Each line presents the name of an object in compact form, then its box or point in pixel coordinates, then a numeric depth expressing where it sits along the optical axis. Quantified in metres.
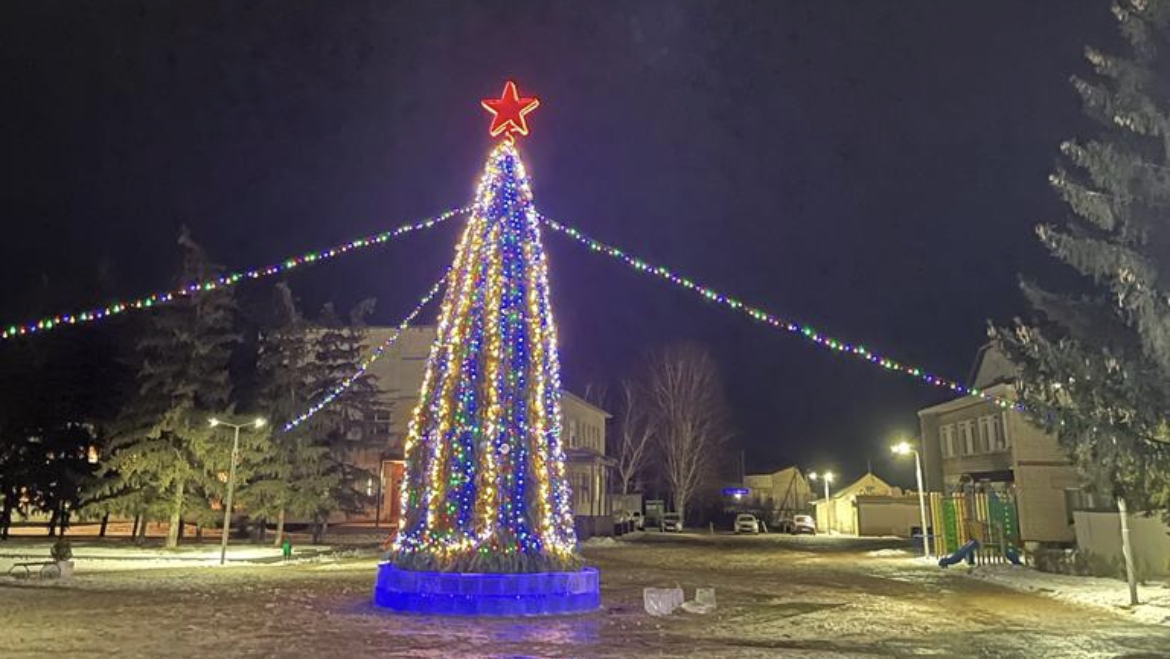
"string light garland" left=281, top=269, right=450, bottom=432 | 17.20
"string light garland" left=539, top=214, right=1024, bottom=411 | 16.91
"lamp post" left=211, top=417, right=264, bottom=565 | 24.08
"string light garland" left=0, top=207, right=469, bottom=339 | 15.59
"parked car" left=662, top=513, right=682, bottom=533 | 56.88
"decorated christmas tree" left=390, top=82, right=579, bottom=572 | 13.91
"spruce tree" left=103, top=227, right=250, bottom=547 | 28.27
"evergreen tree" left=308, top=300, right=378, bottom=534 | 32.69
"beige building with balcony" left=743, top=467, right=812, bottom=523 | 80.31
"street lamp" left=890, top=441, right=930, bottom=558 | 30.74
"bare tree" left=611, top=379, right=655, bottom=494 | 55.91
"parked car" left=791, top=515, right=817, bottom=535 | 57.34
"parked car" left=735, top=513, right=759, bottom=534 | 58.25
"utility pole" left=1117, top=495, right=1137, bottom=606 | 16.20
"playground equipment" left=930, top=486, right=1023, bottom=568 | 27.11
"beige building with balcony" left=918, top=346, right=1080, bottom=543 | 32.34
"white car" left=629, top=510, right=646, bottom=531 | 55.06
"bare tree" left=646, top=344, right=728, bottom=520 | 54.69
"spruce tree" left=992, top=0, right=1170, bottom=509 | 11.49
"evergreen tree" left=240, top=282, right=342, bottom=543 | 29.95
